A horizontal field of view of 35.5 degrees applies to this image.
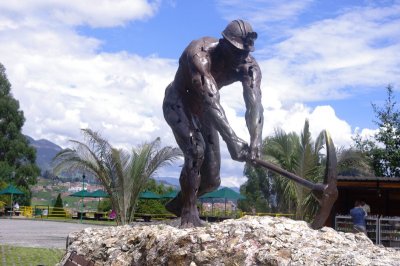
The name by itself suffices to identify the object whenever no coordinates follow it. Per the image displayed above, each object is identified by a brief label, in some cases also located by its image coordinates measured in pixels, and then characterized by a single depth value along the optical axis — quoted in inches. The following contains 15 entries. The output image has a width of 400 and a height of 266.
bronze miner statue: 203.6
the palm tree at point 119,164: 665.0
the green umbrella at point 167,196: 1248.0
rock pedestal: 146.9
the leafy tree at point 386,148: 1027.3
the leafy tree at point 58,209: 1549.0
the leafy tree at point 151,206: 1250.0
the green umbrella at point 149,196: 1225.5
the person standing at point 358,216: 528.1
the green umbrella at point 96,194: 1381.5
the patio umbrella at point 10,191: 1398.9
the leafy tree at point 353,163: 834.2
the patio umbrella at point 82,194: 1440.6
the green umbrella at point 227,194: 1053.2
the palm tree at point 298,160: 757.3
